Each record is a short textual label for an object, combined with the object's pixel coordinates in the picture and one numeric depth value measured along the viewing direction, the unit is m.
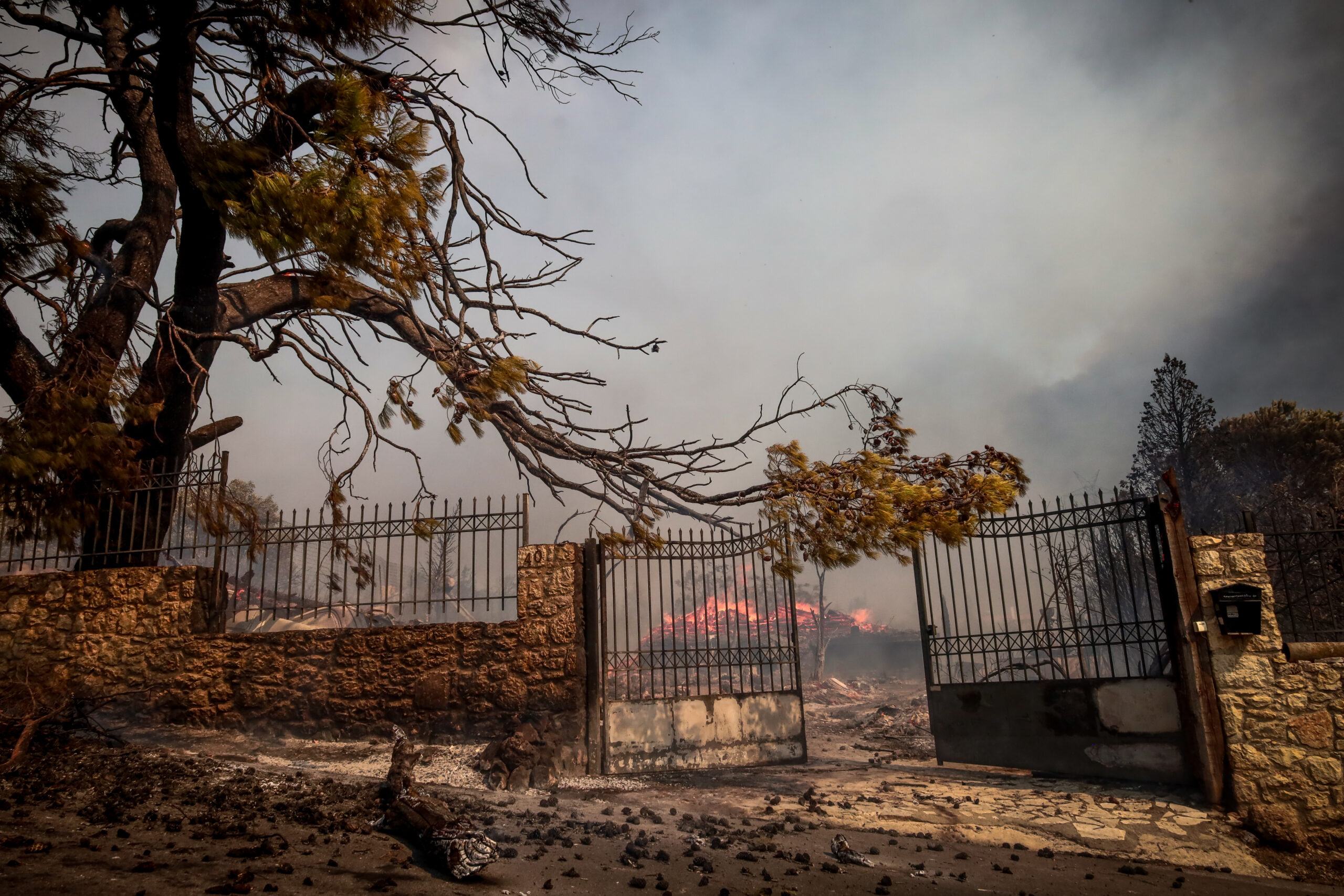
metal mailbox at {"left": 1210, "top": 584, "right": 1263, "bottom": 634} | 6.59
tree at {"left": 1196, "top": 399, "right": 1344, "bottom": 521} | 21.41
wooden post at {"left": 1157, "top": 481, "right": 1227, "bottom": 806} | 6.65
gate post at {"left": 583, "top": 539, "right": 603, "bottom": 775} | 8.00
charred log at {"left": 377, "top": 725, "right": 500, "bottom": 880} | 4.16
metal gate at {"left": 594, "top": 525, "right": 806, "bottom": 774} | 8.26
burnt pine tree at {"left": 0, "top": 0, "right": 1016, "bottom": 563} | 4.07
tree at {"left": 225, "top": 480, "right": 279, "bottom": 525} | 30.09
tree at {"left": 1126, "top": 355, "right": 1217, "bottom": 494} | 23.28
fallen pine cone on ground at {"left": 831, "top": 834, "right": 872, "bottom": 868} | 5.09
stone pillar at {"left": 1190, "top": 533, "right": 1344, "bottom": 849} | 6.26
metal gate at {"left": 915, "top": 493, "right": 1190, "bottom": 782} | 7.35
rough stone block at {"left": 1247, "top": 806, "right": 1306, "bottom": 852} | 6.17
